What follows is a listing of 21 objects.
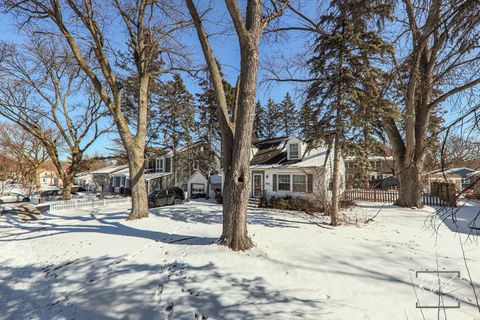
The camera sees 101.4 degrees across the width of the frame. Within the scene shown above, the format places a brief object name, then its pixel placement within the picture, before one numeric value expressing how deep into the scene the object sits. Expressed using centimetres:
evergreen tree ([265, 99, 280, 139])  3559
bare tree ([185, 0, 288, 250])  493
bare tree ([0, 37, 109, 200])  1312
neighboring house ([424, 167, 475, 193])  1375
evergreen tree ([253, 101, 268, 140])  3442
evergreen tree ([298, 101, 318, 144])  833
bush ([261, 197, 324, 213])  1114
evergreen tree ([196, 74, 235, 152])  2092
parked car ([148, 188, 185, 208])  1496
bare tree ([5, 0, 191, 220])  784
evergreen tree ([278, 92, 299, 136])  3462
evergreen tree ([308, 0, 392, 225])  719
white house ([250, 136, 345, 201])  1197
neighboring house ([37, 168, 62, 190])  5989
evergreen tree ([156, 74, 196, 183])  2056
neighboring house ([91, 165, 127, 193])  2984
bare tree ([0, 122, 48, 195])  1930
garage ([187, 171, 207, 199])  2048
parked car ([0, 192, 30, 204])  1808
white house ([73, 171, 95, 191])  3959
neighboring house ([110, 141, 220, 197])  2088
